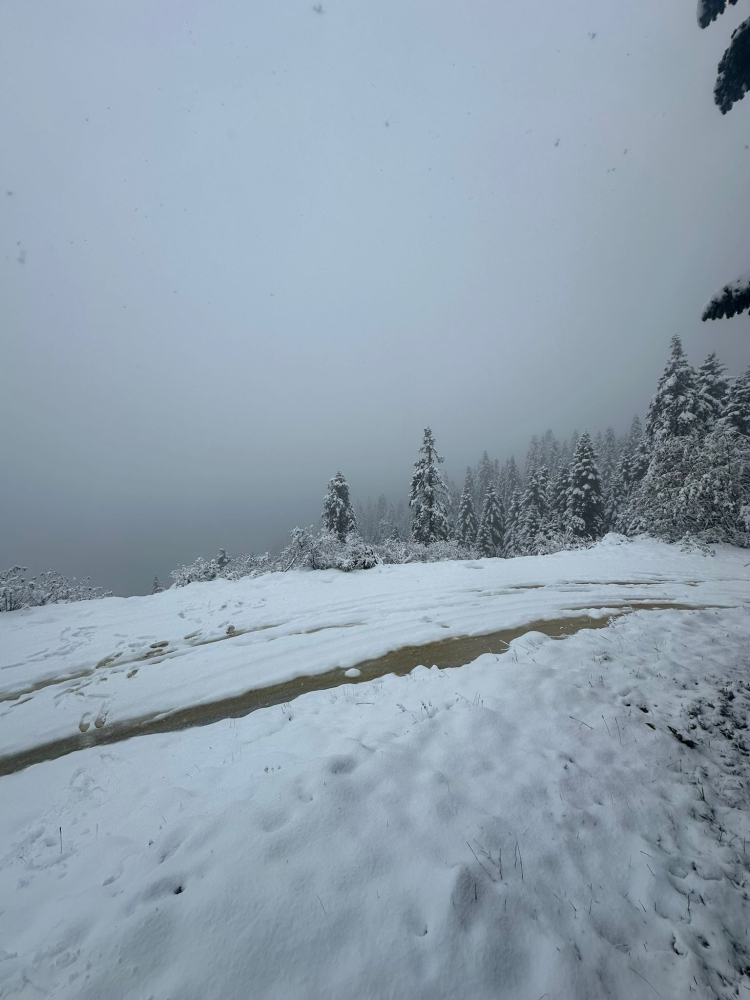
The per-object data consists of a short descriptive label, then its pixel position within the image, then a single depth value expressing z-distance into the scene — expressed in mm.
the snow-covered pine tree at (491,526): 36281
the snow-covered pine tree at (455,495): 65312
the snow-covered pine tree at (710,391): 21156
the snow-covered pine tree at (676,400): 20219
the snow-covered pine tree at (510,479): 49428
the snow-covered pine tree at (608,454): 47938
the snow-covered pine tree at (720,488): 10977
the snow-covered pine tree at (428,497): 25094
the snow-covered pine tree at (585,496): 27422
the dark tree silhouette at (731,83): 4084
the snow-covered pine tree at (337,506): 27391
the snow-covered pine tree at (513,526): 32812
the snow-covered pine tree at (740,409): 20281
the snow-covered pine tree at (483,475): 59350
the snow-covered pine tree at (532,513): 29562
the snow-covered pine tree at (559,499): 29734
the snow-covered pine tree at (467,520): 38094
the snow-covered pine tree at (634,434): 39425
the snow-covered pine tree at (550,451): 57656
